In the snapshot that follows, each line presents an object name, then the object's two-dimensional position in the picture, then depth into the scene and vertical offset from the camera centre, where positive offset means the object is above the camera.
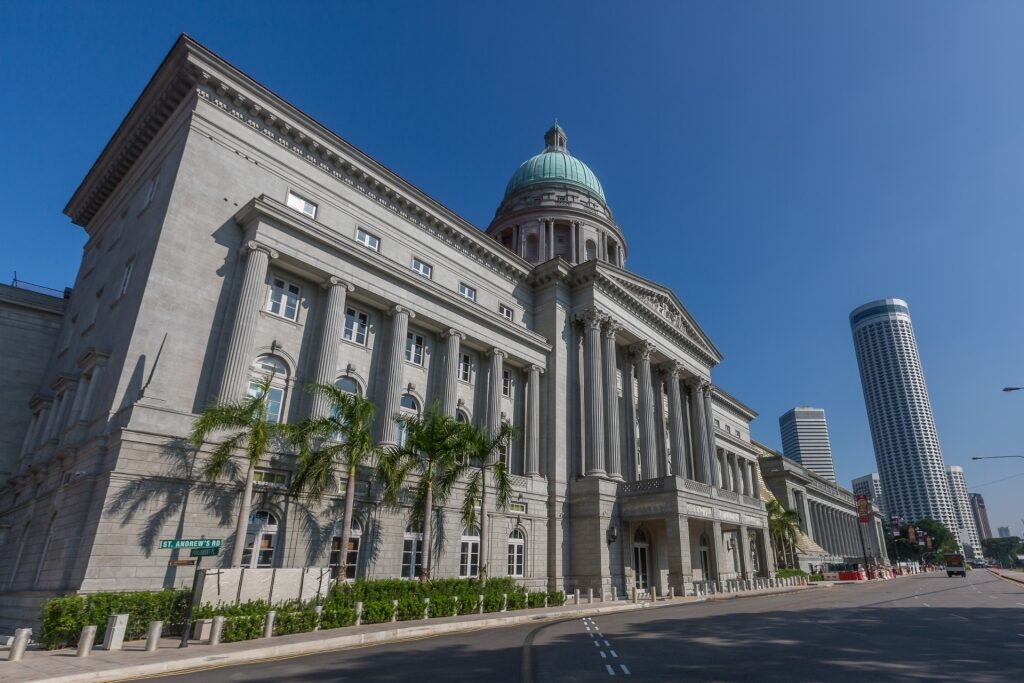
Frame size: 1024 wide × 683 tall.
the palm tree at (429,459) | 24.14 +4.10
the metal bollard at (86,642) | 13.47 -2.01
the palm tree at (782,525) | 59.59 +4.15
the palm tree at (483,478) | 26.53 +3.73
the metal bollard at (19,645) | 13.00 -2.06
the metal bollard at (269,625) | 16.39 -1.89
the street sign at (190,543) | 15.30 +0.23
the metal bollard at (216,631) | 15.11 -1.93
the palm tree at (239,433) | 19.06 +3.82
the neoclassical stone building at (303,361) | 20.33 +9.20
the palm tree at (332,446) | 21.19 +3.91
